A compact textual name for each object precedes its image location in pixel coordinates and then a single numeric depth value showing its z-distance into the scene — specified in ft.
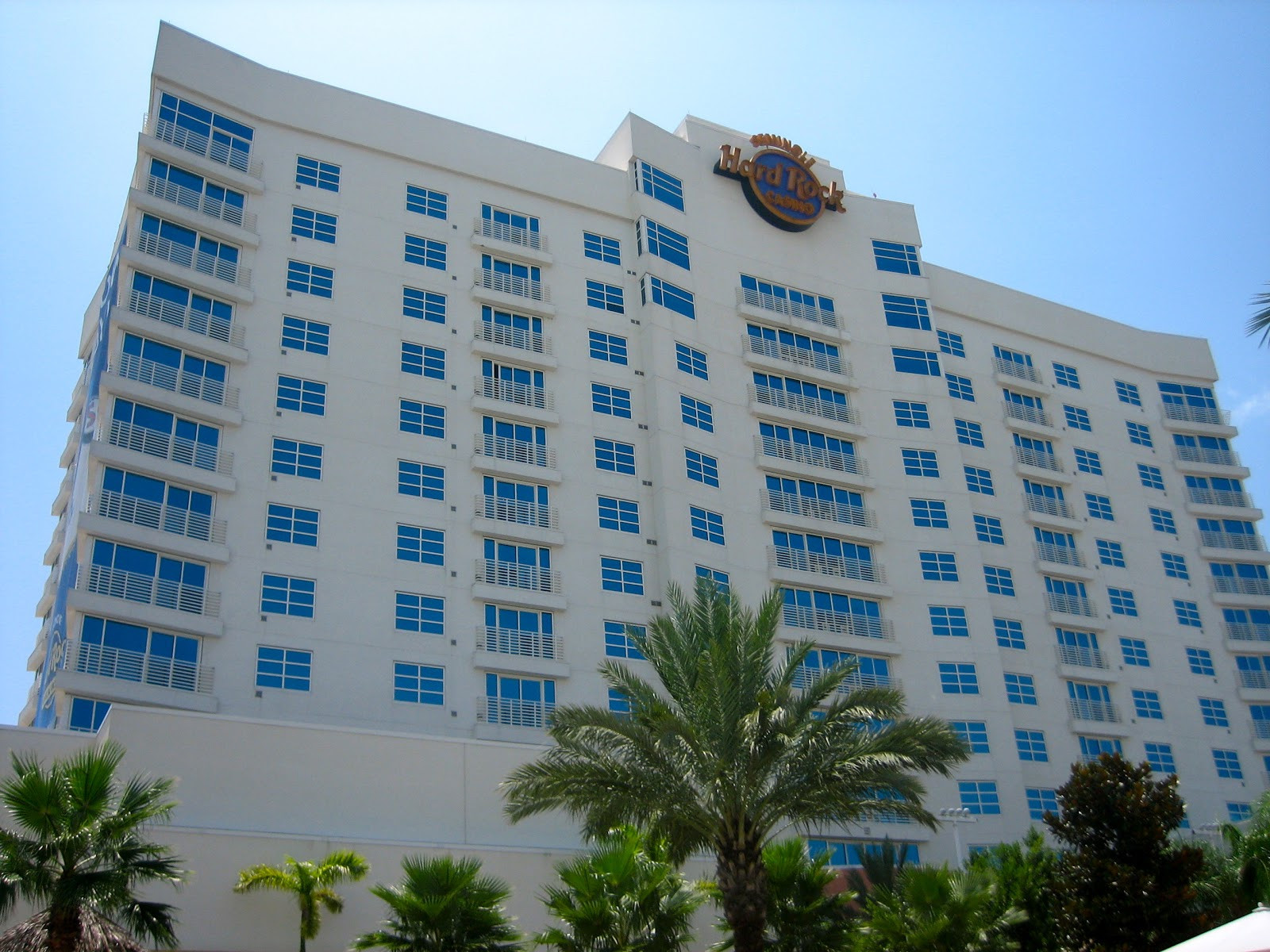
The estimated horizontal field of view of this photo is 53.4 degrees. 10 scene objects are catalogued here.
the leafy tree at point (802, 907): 88.28
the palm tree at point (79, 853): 64.03
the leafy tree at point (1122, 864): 88.38
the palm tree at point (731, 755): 85.71
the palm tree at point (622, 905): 78.07
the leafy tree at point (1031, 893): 94.94
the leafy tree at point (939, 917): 82.94
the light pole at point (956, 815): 127.85
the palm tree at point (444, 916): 75.61
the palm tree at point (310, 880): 92.84
